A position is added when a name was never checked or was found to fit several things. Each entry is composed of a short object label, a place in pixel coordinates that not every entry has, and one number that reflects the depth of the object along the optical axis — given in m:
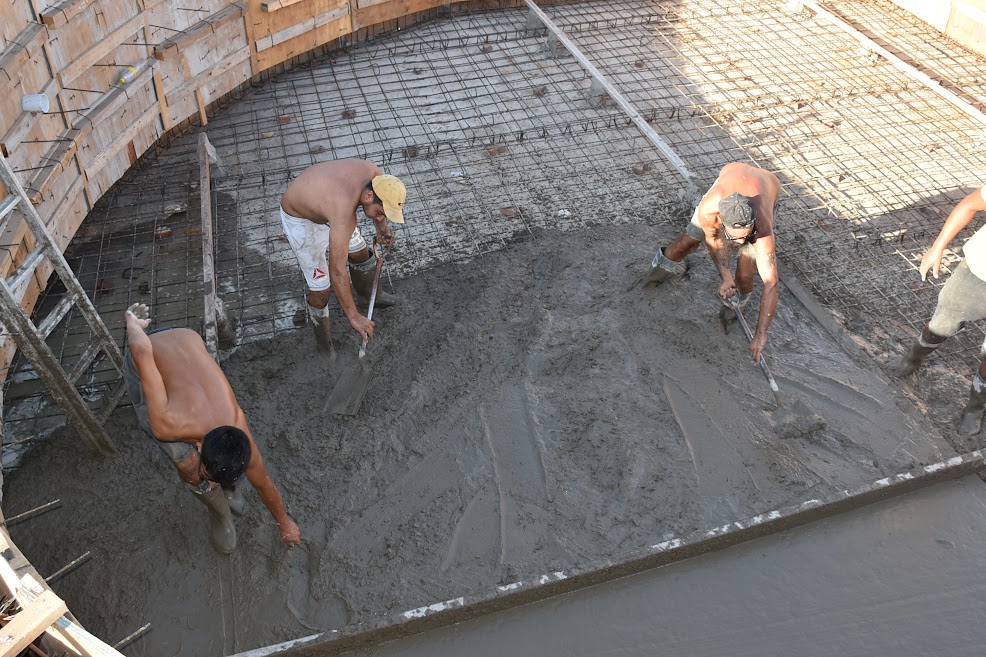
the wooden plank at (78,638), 2.41
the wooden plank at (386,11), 7.19
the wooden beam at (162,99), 5.56
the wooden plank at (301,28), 6.48
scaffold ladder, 3.39
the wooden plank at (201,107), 6.03
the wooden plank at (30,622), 2.26
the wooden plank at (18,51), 4.09
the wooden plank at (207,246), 4.34
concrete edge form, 3.25
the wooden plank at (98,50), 4.72
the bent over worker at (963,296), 4.07
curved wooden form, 4.32
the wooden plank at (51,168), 4.30
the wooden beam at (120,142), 5.03
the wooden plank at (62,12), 4.48
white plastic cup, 4.16
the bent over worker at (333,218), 3.97
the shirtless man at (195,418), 2.94
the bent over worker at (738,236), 4.09
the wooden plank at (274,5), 6.26
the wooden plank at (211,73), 5.84
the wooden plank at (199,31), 5.58
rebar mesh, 5.09
